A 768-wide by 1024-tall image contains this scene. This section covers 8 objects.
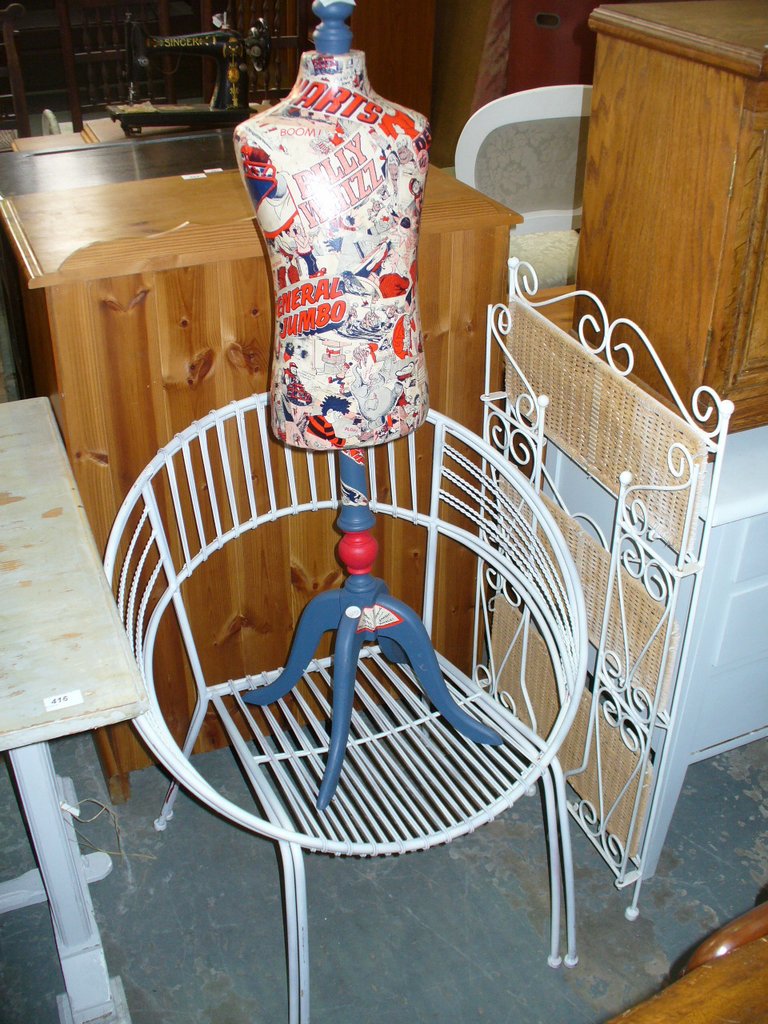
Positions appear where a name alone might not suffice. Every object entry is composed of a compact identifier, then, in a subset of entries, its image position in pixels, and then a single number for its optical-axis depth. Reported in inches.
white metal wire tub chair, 54.1
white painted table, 42.4
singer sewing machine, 72.0
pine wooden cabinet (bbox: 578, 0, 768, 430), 47.7
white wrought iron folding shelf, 51.8
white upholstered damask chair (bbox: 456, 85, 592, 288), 81.1
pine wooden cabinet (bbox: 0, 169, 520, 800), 55.6
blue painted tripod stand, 56.2
